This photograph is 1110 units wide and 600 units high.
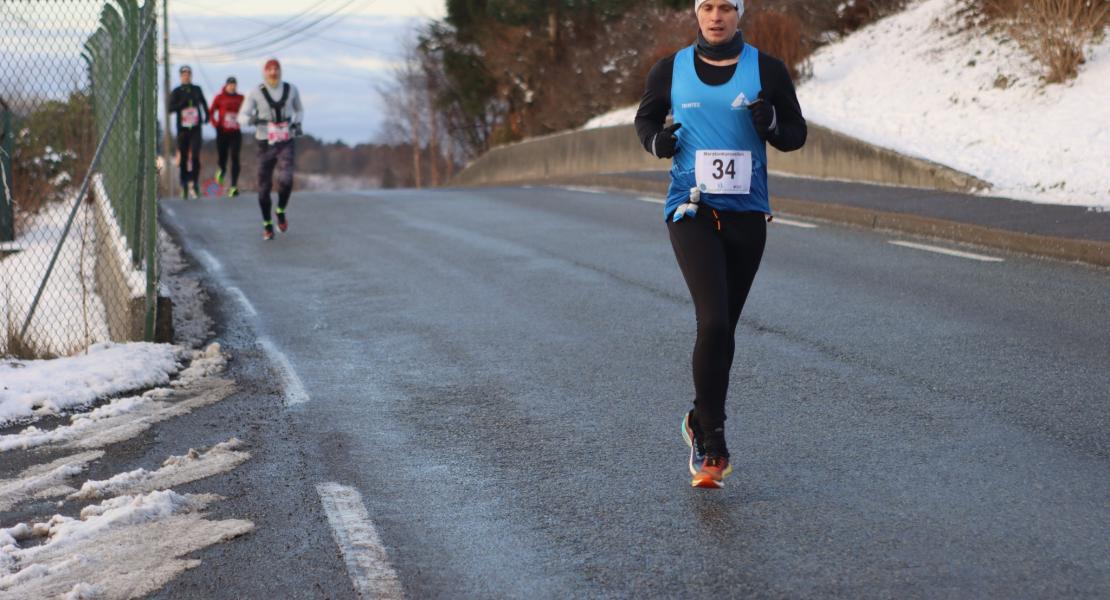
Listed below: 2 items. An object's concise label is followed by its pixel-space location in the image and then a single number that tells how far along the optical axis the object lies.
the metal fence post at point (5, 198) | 13.38
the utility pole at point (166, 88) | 42.96
